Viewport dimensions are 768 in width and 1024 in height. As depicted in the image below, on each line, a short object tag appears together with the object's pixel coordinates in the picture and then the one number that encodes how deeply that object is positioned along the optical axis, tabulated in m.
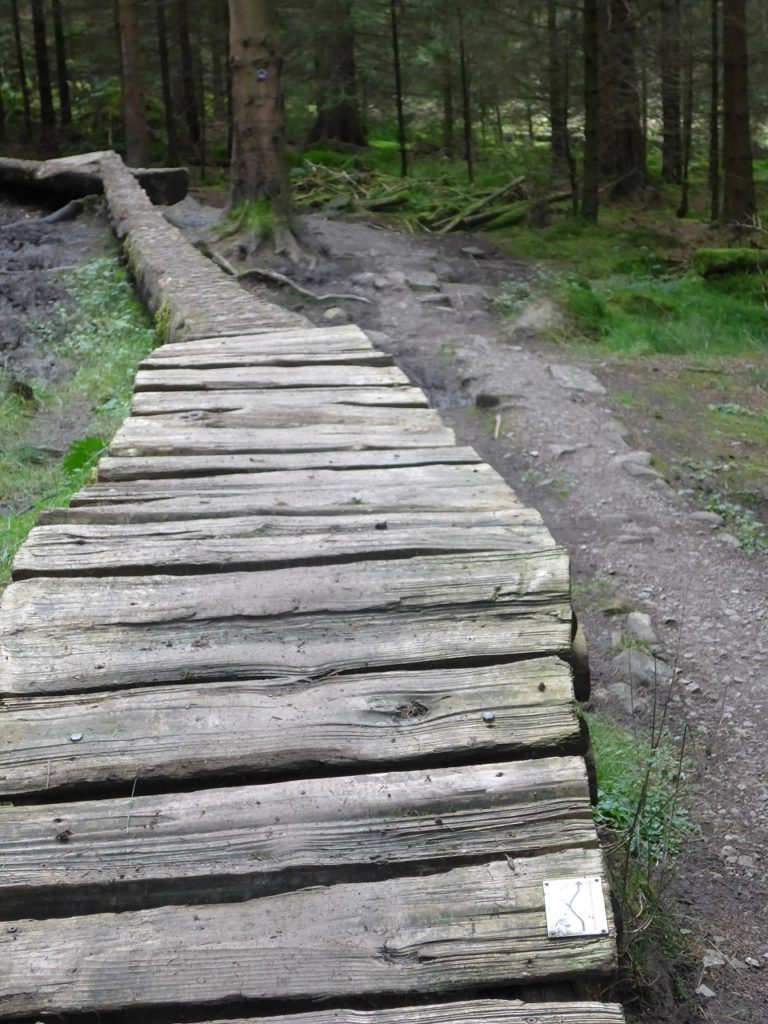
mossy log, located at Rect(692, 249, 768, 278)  13.31
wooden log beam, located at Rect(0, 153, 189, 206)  15.12
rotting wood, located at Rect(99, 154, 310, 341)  6.59
